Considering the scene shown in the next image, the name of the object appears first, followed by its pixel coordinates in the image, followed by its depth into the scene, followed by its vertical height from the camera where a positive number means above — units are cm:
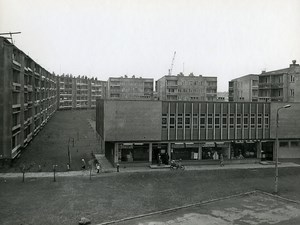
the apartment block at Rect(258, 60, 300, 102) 7589 +399
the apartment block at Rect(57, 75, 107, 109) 16688 +508
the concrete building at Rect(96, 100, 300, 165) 4150 -369
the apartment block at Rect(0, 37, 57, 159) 4062 +22
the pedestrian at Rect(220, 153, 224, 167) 4428 -764
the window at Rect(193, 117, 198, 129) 4403 -270
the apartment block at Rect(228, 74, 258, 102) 9381 +374
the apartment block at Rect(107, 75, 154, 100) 13966 +581
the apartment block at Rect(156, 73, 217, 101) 11319 +471
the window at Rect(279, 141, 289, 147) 4831 -596
